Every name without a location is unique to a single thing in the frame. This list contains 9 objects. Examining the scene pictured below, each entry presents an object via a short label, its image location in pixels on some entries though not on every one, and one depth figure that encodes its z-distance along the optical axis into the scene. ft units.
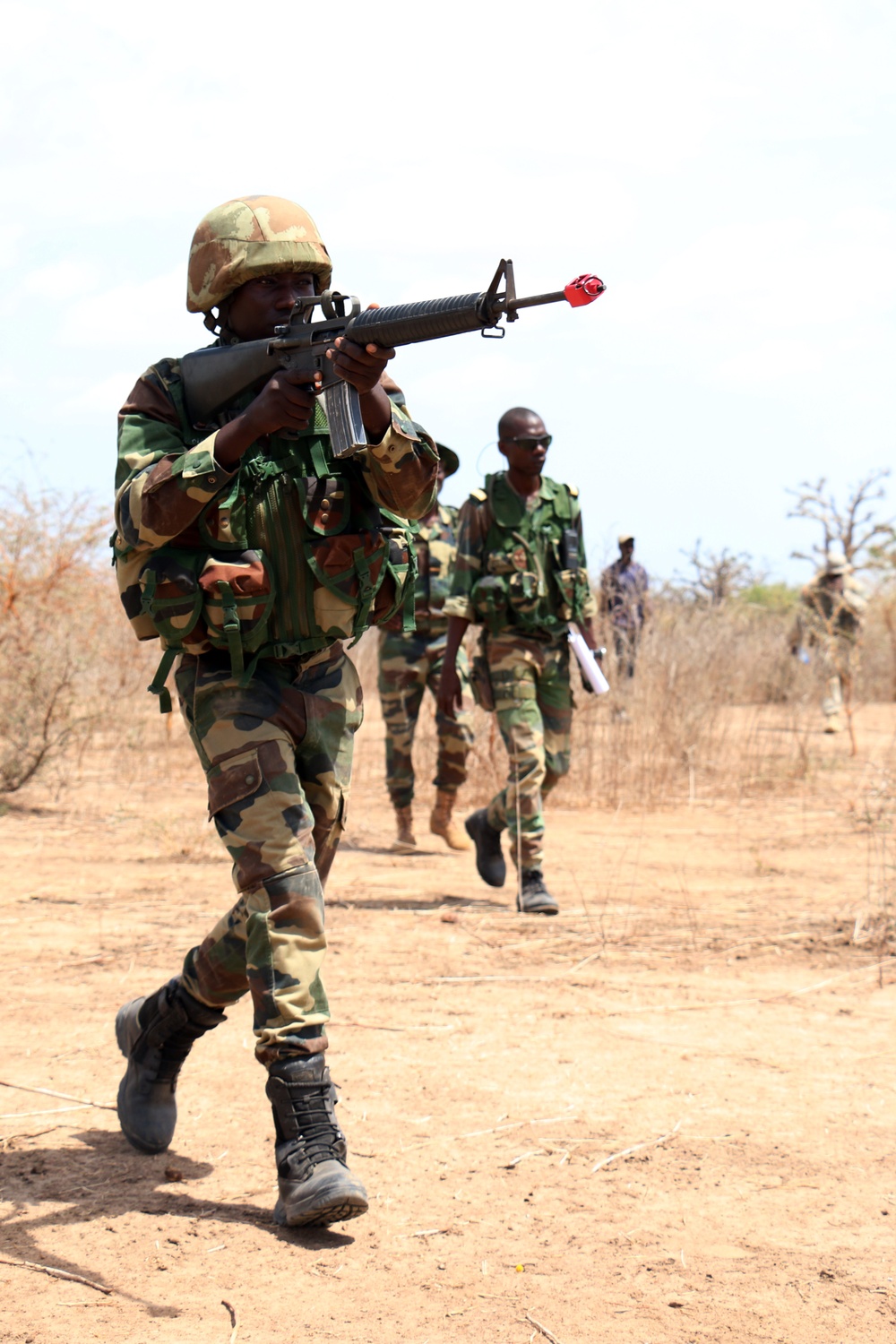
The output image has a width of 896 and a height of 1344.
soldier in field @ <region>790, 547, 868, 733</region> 39.83
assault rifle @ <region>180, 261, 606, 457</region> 8.41
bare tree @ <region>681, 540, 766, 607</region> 79.30
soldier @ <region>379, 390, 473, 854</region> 24.98
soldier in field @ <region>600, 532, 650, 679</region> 32.94
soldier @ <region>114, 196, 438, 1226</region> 9.04
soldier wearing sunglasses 19.10
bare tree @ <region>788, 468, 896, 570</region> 77.66
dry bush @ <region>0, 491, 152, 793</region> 29.12
